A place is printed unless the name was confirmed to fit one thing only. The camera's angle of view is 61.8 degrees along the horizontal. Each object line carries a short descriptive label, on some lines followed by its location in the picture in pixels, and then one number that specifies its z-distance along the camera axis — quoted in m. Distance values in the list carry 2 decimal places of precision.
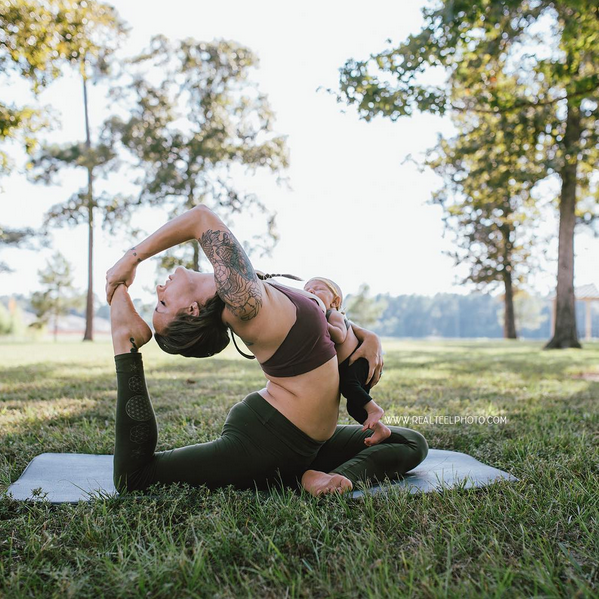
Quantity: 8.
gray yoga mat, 2.33
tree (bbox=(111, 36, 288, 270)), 22.12
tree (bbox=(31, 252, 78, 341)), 35.75
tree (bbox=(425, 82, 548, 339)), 11.04
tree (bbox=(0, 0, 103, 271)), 7.30
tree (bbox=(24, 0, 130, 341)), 22.23
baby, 2.39
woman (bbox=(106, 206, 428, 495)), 2.22
